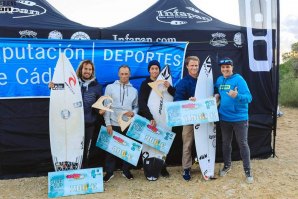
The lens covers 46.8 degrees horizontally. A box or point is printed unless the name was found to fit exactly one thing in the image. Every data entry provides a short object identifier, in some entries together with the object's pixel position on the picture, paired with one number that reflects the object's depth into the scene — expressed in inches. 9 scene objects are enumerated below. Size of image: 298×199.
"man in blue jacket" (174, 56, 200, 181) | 168.9
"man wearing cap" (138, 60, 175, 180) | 170.9
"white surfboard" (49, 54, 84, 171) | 169.2
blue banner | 178.9
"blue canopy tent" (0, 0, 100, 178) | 181.5
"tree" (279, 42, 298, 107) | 475.2
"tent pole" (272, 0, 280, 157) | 208.2
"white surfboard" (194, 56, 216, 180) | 173.8
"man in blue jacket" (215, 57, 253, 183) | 161.0
